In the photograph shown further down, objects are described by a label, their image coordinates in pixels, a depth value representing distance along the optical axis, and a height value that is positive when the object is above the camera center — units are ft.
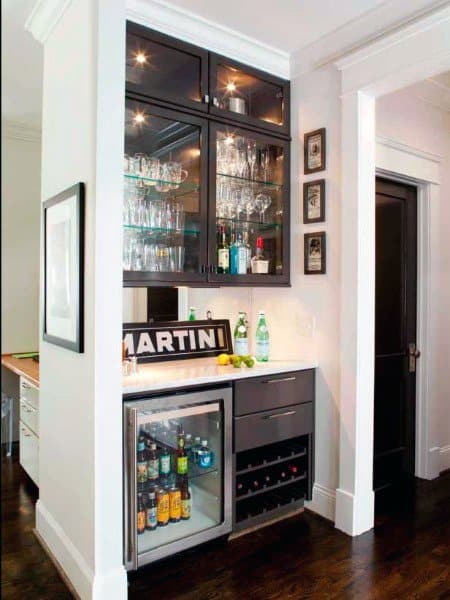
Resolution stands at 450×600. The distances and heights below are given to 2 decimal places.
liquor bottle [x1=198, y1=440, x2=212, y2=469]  8.00 -2.85
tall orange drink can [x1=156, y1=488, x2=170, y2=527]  7.47 -3.48
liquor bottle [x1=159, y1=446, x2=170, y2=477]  7.57 -2.78
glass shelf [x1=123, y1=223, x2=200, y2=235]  8.00 +1.09
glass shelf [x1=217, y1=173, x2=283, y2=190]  9.29 +2.24
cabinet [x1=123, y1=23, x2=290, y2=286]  7.93 +2.34
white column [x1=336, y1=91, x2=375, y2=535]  8.37 -0.39
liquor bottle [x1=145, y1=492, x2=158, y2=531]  7.30 -3.49
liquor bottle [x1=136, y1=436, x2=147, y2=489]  7.25 -2.68
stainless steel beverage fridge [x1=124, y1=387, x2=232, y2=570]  6.77 -2.94
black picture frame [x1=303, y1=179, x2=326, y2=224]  9.04 +1.84
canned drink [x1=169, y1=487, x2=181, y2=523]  7.63 -3.49
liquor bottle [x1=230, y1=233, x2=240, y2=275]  9.09 +0.64
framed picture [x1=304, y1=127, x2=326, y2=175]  9.05 +2.79
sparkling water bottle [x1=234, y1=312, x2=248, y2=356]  9.77 -1.01
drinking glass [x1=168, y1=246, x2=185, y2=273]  8.35 +0.60
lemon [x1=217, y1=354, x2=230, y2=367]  8.91 -1.31
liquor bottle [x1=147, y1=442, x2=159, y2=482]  7.41 -2.74
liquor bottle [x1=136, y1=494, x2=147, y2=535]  7.11 -3.45
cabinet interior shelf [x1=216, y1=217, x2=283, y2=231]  9.50 +1.39
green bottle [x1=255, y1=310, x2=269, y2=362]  9.46 -1.08
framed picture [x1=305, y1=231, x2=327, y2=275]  9.03 +0.77
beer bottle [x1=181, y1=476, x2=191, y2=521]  7.75 -3.51
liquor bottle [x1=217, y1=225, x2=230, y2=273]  8.93 +0.73
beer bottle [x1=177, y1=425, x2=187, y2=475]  7.77 -2.78
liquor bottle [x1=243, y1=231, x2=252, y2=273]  9.40 +0.79
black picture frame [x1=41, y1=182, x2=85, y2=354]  6.52 +0.43
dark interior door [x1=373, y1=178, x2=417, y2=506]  10.36 -1.01
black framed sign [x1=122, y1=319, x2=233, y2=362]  8.93 -0.97
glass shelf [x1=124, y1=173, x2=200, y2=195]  8.20 +1.93
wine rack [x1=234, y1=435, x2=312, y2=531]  8.32 -3.52
